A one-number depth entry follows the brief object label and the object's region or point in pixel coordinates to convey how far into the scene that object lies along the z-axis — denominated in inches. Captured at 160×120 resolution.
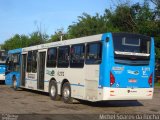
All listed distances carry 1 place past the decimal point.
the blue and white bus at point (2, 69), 1266.0
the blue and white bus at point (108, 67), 578.6
